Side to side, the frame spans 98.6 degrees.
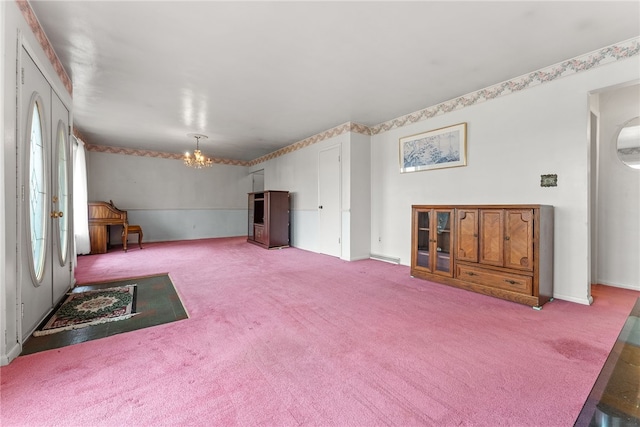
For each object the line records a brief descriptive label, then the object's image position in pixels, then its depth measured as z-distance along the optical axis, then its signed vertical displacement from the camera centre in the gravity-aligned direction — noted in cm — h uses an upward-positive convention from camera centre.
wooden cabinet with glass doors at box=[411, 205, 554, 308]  285 -51
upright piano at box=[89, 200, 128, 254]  598 -25
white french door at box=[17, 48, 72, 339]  204 +14
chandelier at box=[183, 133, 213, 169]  612 +116
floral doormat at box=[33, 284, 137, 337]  235 -97
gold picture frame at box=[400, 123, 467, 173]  391 +88
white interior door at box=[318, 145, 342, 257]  550 +12
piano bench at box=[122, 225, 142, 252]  633 -50
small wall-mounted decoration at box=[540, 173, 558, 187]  307 +28
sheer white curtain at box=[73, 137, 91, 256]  546 +18
